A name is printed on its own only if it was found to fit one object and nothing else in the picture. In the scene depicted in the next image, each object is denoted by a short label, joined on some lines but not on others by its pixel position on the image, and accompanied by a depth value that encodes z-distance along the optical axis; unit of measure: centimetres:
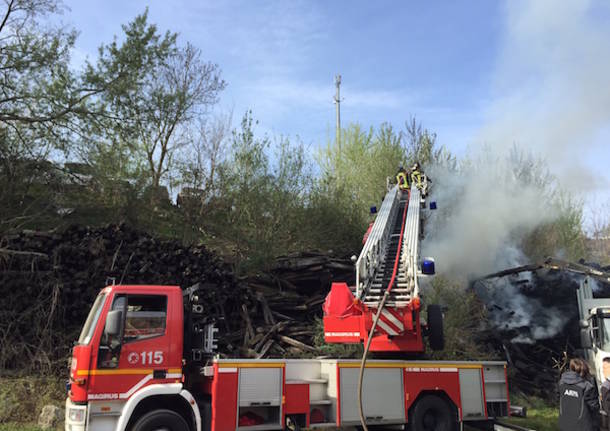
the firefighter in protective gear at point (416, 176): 1621
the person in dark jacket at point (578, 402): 594
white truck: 1016
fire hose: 696
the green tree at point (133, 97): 1356
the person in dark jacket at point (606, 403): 604
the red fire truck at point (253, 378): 609
